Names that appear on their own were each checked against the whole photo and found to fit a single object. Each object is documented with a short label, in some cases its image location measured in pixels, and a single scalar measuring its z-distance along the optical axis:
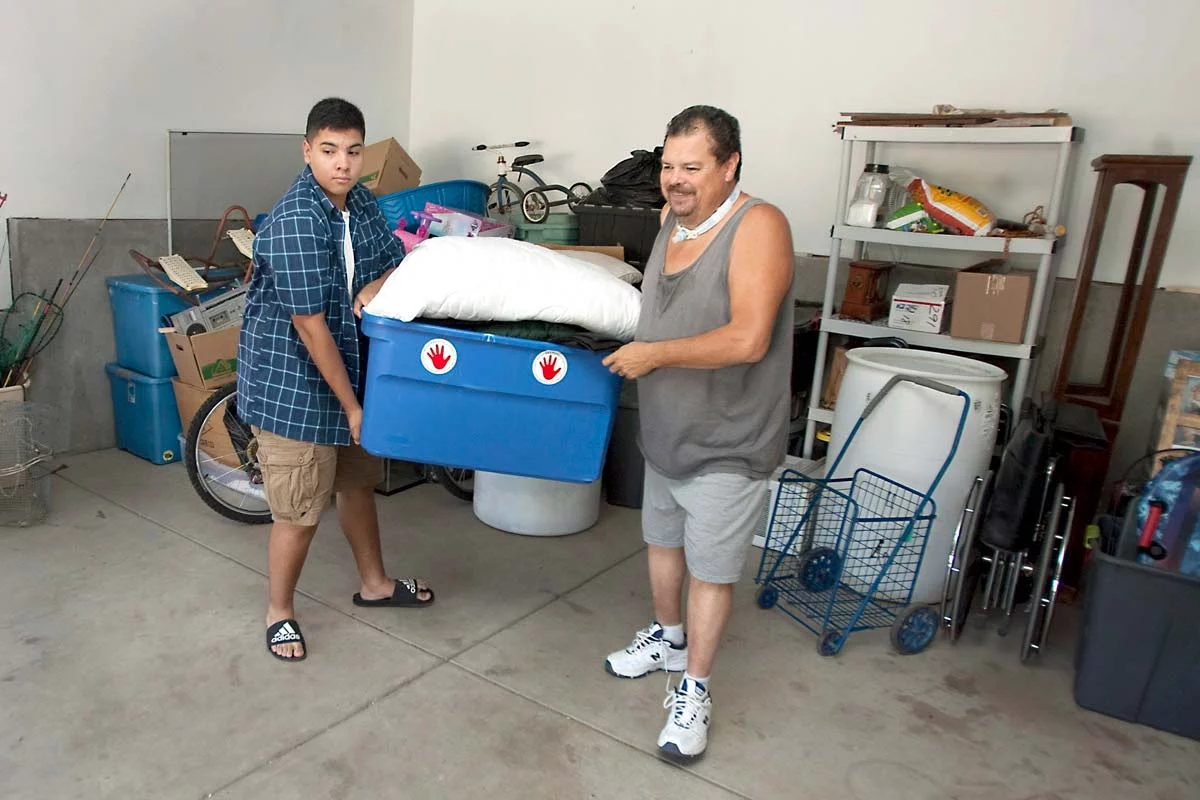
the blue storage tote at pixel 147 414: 3.83
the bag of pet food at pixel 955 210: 3.21
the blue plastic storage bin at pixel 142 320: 3.75
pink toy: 3.52
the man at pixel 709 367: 1.95
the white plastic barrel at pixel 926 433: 2.87
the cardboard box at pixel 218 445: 3.34
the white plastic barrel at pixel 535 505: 3.42
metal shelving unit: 3.08
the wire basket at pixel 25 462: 3.15
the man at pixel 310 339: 2.18
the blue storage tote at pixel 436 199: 3.98
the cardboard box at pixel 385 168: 4.21
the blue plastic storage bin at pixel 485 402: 2.19
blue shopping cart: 2.76
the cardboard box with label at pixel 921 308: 3.34
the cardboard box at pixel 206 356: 3.59
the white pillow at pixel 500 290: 2.15
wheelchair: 2.60
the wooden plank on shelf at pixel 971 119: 3.11
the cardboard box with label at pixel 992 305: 3.14
